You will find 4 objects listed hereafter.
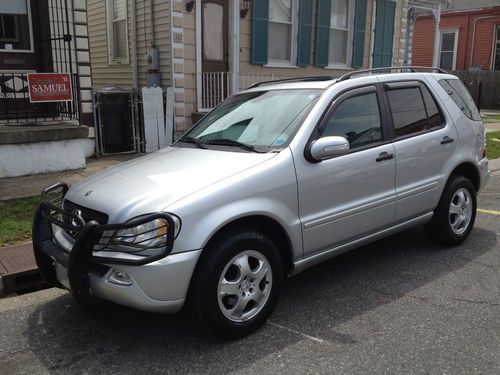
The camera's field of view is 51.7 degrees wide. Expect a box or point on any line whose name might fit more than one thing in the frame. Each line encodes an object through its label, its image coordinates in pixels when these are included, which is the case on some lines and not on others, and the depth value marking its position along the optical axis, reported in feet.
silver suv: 10.33
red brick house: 79.97
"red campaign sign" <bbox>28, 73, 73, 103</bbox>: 26.03
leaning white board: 31.78
